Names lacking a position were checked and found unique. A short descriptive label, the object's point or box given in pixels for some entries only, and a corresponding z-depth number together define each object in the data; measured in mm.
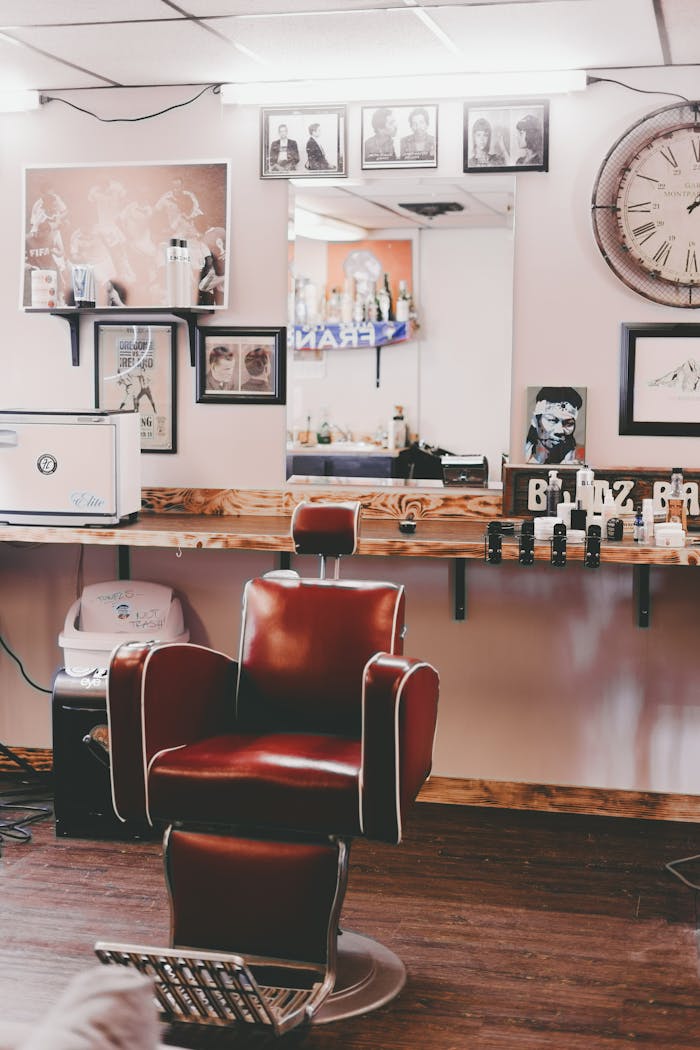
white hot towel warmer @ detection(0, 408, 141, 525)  3945
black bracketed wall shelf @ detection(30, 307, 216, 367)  4250
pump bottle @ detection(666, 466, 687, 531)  3773
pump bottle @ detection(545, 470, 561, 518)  3967
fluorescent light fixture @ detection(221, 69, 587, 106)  3938
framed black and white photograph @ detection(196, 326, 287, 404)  4277
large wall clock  3891
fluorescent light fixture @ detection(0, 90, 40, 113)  4340
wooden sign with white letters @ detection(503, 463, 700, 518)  3945
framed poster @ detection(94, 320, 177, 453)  4375
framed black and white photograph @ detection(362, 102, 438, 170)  4070
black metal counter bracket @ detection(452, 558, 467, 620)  4125
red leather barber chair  2602
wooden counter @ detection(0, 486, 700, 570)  3625
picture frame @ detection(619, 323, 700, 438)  3971
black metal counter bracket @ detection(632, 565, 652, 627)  3992
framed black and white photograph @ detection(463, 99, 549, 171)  3982
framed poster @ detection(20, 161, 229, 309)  4246
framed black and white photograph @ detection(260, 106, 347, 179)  4133
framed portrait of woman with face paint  4047
